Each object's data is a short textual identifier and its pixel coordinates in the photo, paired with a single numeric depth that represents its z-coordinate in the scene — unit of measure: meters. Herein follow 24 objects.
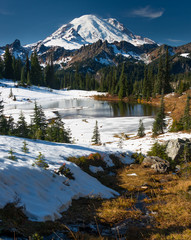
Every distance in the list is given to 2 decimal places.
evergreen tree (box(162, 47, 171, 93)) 92.50
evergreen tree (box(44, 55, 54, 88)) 117.88
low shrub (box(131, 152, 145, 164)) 13.17
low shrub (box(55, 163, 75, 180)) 7.52
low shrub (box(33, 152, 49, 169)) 7.31
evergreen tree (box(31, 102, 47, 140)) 21.07
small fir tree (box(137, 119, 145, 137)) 28.94
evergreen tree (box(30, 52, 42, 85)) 103.78
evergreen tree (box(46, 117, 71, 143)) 20.10
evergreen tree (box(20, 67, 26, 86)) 87.35
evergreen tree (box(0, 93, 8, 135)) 20.08
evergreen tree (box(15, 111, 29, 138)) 19.54
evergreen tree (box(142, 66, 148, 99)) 93.88
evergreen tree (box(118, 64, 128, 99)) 98.94
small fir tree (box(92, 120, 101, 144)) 23.00
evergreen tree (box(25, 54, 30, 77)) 104.25
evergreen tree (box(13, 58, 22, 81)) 101.42
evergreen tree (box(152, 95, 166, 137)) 30.50
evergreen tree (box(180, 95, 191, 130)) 27.64
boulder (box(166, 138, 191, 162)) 12.71
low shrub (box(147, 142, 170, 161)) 13.67
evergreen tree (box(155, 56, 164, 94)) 89.88
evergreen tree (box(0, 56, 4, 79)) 94.85
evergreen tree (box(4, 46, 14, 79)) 97.75
